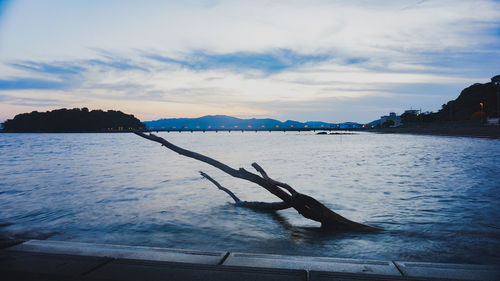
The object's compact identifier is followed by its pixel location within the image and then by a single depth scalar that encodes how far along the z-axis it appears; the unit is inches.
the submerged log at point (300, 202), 283.1
